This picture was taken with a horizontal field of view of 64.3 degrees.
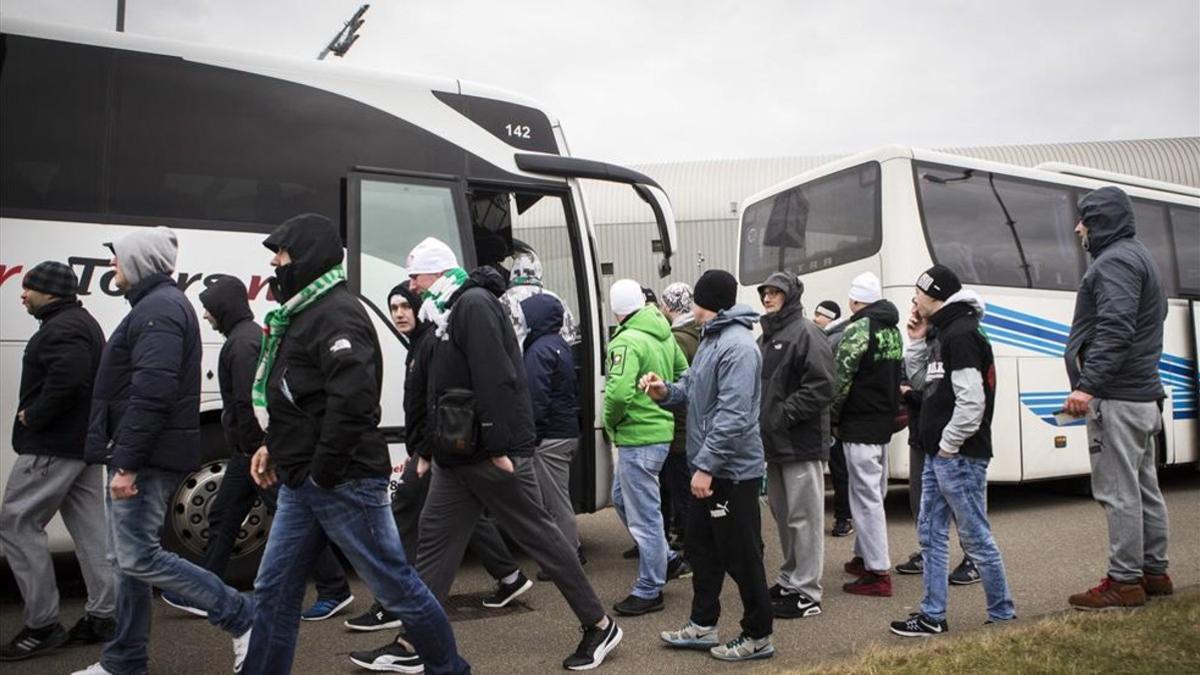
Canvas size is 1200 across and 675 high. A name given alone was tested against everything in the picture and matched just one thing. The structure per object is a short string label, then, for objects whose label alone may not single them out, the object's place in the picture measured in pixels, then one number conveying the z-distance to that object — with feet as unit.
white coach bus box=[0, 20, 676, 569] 18.12
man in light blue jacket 14.35
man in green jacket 17.90
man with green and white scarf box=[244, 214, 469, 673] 11.38
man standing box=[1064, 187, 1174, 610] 15.99
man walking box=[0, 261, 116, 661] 15.11
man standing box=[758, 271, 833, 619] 17.52
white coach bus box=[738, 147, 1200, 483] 29.25
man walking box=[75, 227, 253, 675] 12.68
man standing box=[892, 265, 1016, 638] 15.16
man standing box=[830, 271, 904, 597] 19.22
